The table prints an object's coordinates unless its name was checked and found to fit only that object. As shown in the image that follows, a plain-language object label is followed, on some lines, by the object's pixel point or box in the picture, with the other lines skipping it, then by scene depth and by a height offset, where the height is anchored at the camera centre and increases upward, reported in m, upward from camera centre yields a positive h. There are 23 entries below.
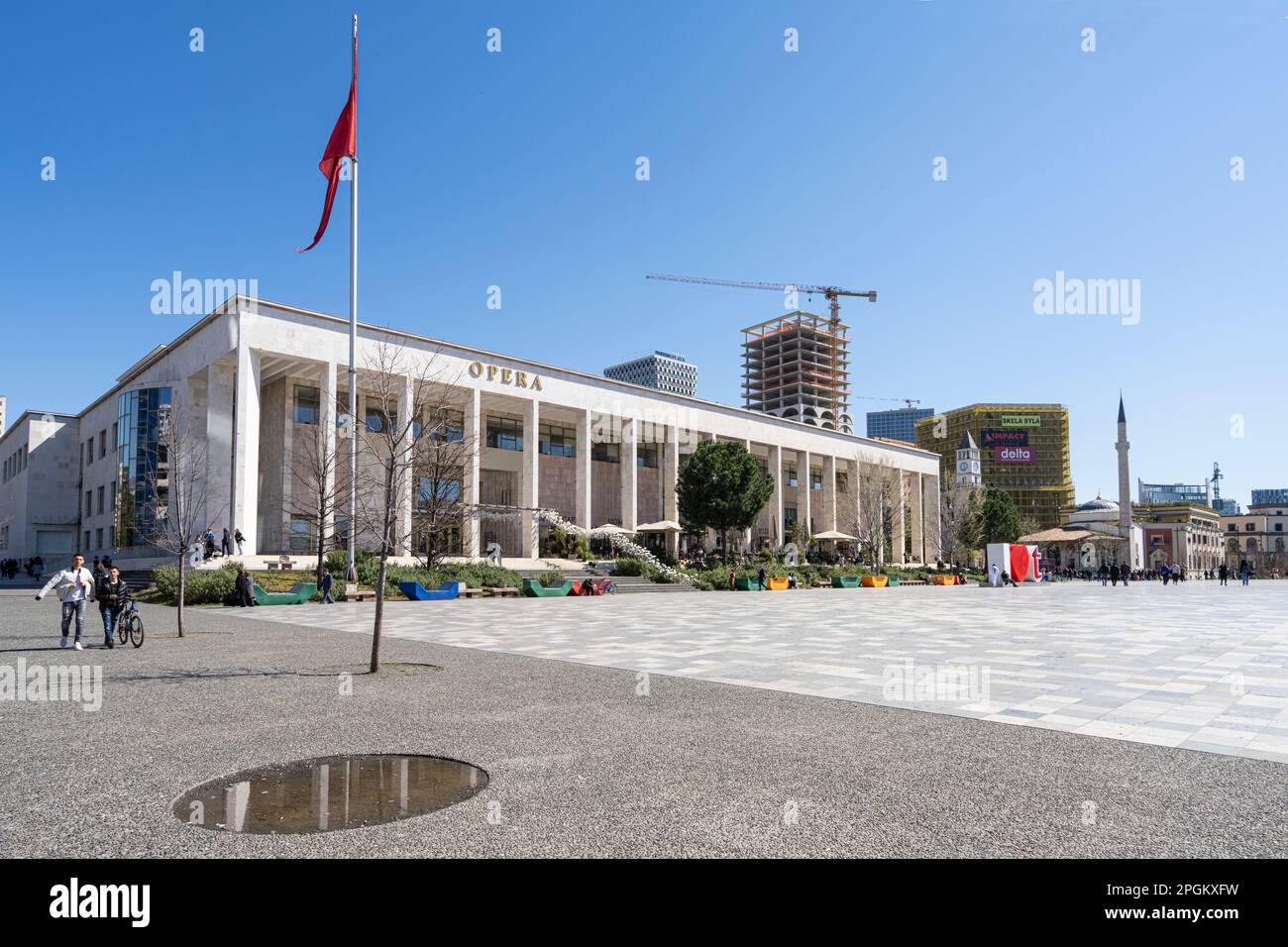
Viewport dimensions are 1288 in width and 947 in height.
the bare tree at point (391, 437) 12.27 +3.14
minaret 85.75 +2.91
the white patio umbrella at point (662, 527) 53.25 -0.35
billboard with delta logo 148.25 +11.31
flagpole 26.53 +8.34
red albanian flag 22.66 +11.17
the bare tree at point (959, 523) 65.81 -0.52
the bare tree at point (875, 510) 56.78 +0.62
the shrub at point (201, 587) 26.22 -1.95
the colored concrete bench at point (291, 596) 25.41 -2.24
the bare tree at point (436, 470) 26.17 +2.11
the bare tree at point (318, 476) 29.39 +2.33
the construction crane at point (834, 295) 188.62 +53.27
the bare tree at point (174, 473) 20.80 +2.58
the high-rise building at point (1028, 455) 149.50 +11.63
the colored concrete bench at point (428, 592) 29.02 -2.48
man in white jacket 13.77 -1.03
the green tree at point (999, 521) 83.75 -0.49
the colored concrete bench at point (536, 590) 31.55 -2.64
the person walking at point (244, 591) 25.03 -2.00
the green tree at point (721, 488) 50.44 +2.06
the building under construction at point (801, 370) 180.12 +34.75
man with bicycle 14.06 -1.26
